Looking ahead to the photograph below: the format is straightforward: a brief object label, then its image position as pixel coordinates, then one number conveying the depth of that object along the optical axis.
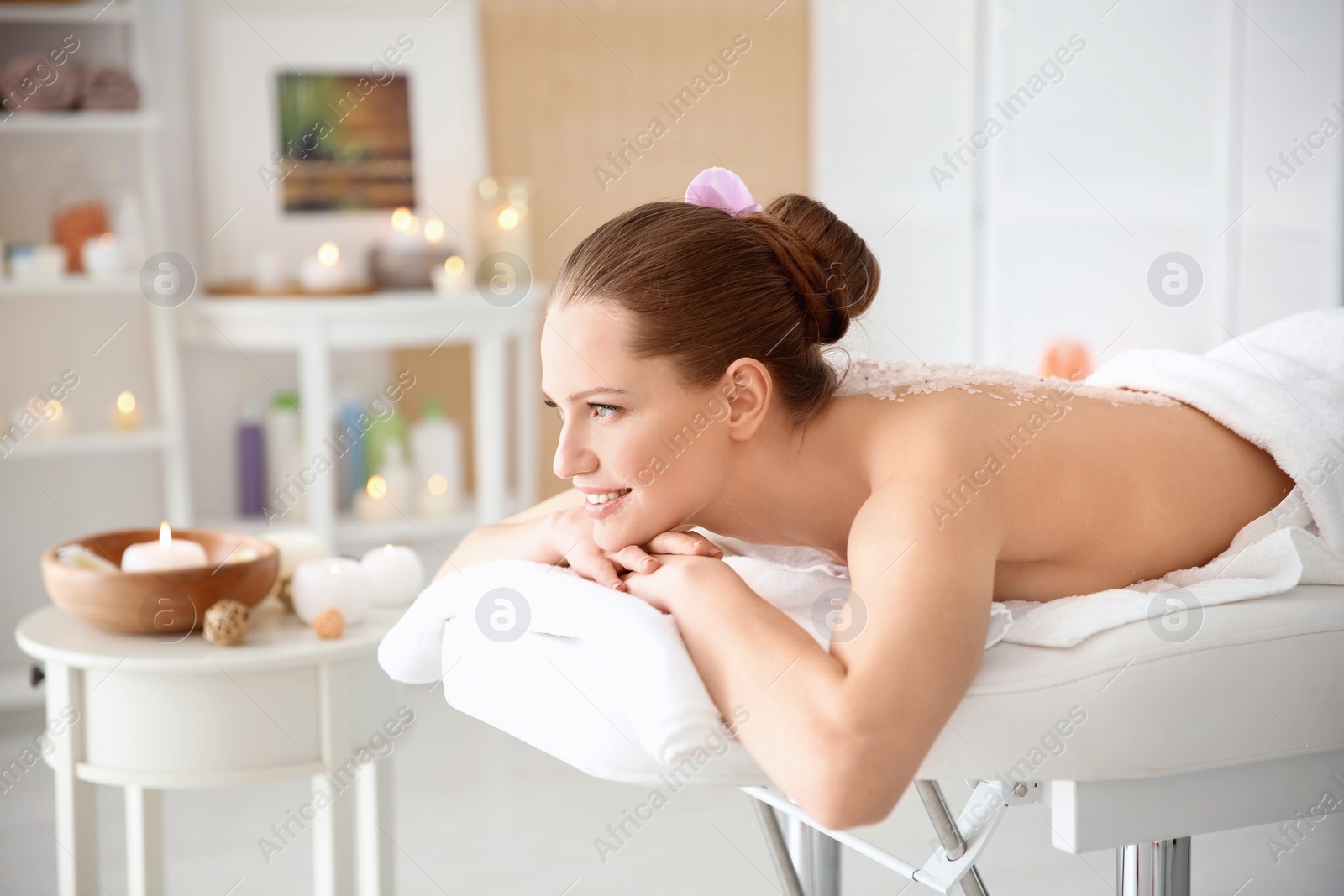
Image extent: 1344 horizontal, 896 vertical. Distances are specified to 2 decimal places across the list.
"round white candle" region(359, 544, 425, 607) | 1.55
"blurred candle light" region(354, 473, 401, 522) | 2.94
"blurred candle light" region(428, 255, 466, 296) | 2.85
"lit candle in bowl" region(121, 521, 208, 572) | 1.43
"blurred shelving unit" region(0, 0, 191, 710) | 2.53
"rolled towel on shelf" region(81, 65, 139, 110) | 2.53
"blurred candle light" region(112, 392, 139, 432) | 2.66
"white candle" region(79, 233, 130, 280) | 2.58
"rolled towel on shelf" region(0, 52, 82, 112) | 2.47
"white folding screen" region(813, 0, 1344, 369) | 2.54
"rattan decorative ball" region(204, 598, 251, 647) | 1.35
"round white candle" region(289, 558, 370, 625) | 1.44
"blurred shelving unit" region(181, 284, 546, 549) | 2.69
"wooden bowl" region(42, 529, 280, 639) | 1.37
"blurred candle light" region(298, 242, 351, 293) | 2.76
